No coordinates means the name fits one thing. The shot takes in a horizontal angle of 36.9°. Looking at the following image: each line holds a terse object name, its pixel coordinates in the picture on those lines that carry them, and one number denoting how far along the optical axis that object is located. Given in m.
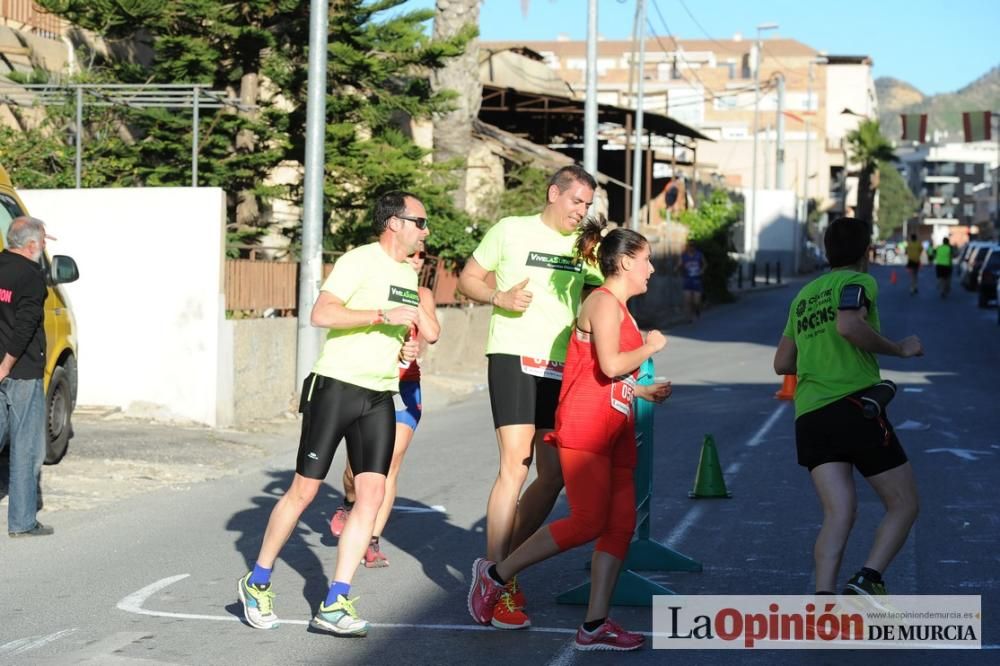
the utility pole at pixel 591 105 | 25.12
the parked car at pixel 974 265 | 49.00
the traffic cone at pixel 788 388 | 16.58
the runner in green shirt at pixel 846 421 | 6.56
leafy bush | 42.81
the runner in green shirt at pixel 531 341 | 6.96
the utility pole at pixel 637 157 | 33.53
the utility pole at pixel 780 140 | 62.28
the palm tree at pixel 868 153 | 92.62
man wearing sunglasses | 6.59
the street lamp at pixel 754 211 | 58.44
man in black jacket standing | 8.95
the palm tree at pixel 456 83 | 24.83
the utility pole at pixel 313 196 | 15.54
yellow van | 11.38
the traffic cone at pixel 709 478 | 10.56
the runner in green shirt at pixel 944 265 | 45.72
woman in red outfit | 6.29
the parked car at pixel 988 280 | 41.22
